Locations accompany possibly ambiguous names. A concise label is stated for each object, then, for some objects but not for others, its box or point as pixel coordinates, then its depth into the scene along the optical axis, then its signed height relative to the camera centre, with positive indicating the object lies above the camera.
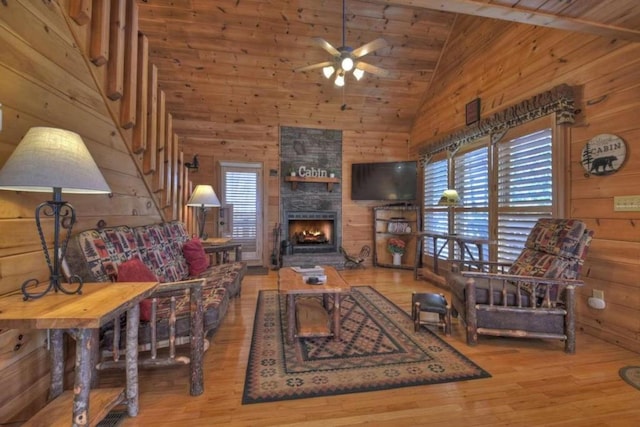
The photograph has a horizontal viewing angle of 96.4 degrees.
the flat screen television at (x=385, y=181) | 5.56 +0.71
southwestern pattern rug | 1.88 -1.11
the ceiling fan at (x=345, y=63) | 2.97 +1.70
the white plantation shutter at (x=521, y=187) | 3.09 +0.36
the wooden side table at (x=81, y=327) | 1.15 -0.53
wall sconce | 5.07 +0.89
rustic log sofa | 1.77 -0.65
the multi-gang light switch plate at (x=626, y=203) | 2.33 +0.14
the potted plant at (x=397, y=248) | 5.61 -0.62
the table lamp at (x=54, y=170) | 1.25 +0.20
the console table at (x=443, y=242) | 3.64 -0.40
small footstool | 2.59 -0.84
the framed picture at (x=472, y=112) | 4.18 +1.58
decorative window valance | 2.81 +1.21
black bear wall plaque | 2.45 +0.58
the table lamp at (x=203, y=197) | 3.94 +0.23
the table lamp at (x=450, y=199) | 4.07 +0.26
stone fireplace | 5.75 +0.38
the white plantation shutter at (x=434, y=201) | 5.04 +0.31
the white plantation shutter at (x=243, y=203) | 5.61 +0.22
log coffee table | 2.39 -0.79
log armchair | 2.32 -0.67
